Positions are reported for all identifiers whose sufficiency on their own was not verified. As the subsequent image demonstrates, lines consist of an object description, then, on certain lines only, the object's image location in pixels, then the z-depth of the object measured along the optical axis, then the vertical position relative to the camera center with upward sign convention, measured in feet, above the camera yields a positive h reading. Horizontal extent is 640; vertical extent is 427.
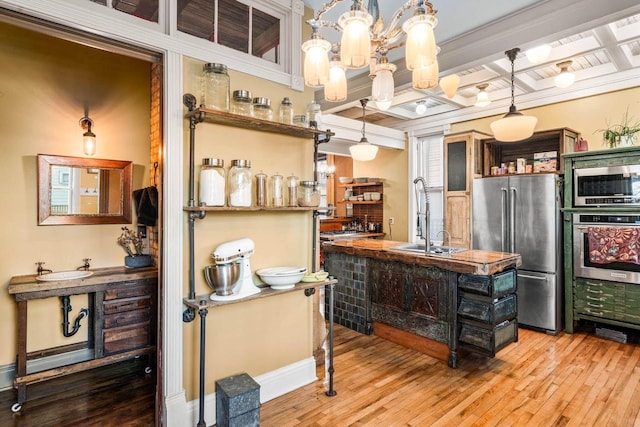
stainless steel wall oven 11.50 -1.10
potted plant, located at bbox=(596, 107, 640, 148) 12.29 +2.94
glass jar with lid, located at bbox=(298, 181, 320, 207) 8.39 +0.53
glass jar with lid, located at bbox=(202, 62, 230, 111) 7.13 +2.61
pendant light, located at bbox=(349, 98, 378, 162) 16.14 +3.02
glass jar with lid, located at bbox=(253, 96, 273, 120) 7.57 +2.41
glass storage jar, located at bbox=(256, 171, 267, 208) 7.72 +0.60
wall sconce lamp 9.79 +2.27
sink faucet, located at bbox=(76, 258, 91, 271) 9.70 -1.35
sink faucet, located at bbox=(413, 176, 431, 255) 20.04 -0.51
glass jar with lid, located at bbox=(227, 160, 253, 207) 7.19 +0.69
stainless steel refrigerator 12.68 -0.82
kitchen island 9.55 -2.52
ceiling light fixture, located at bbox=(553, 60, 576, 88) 12.80 +5.16
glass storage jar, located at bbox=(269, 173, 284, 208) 8.05 +0.60
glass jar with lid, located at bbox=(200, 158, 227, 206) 6.90 +0.64
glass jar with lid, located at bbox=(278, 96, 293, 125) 8.23 +2.44
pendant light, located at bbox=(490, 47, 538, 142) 10.88 +2.81
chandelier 5.10 +2.72
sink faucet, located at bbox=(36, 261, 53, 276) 9.12 -1.36
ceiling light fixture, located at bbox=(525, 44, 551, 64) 10.11 +4.75
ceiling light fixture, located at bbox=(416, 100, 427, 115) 17.24 +5.43
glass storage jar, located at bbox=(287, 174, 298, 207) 8.29 +0.63
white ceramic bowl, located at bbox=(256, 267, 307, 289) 7.57 -1.34
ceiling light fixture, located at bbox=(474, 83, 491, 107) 14.32 +4.86
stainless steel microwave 11.62 +0.99
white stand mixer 7.02 -0.89
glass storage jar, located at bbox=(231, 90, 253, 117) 7.36 +2.40
